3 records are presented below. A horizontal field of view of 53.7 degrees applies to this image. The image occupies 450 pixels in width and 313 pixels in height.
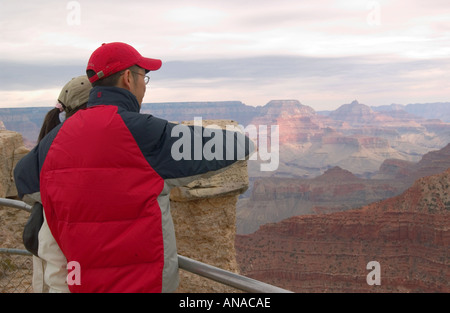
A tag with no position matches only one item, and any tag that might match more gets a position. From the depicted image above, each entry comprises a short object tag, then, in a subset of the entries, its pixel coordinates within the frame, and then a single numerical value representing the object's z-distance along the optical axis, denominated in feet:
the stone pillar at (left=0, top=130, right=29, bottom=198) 18.89
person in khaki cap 5.63
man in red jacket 4.99
